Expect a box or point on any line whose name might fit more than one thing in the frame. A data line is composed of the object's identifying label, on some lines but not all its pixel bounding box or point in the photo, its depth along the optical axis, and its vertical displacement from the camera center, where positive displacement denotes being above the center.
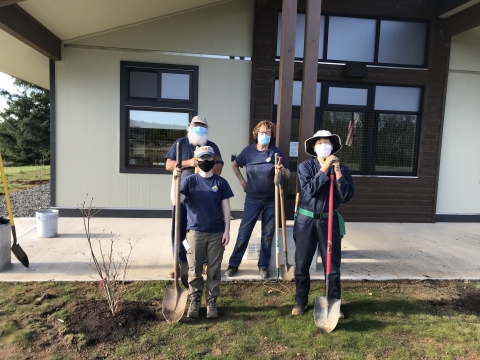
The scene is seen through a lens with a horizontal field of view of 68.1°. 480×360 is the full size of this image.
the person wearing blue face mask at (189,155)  3.40 -0.02
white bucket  5.02 -1.07
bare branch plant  2.89 -1.20
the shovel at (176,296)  2.81 -1.19
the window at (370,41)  6.55 +2.25
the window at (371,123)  6.64 +0.73
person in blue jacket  2.97 -0.51
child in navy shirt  2.91 -0.58
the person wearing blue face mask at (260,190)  3.73 -0.35
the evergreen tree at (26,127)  15.70 +0.90
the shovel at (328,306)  2.84 -1.20
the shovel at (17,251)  3.74 -1.09
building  6.23 +1.15
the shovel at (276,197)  3.48 -0.39
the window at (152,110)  6.32 +0.77
